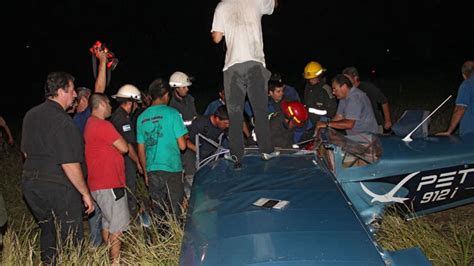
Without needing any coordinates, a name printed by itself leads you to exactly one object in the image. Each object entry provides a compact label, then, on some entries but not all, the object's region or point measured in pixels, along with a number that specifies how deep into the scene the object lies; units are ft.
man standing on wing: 15.76
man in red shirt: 17.37
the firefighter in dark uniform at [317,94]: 26.53
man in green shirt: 18.22
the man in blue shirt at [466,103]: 21.88
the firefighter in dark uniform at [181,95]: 24.61
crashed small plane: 9.37
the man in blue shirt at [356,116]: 21.13
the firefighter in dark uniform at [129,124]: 20.31
